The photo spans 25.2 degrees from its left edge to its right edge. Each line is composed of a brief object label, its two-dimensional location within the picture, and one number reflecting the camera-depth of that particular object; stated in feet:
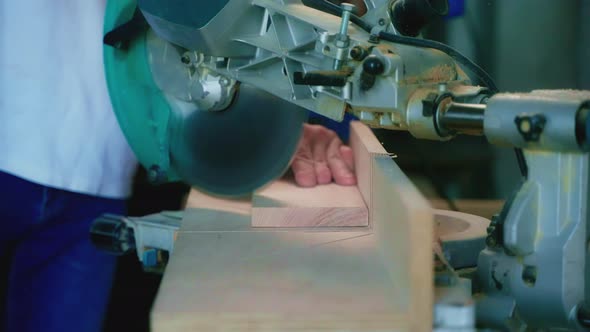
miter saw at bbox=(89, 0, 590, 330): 3.69
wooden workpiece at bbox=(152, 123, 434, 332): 3.49
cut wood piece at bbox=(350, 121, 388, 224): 4.50
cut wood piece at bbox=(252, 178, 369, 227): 4.46
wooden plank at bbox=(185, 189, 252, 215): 4.72
